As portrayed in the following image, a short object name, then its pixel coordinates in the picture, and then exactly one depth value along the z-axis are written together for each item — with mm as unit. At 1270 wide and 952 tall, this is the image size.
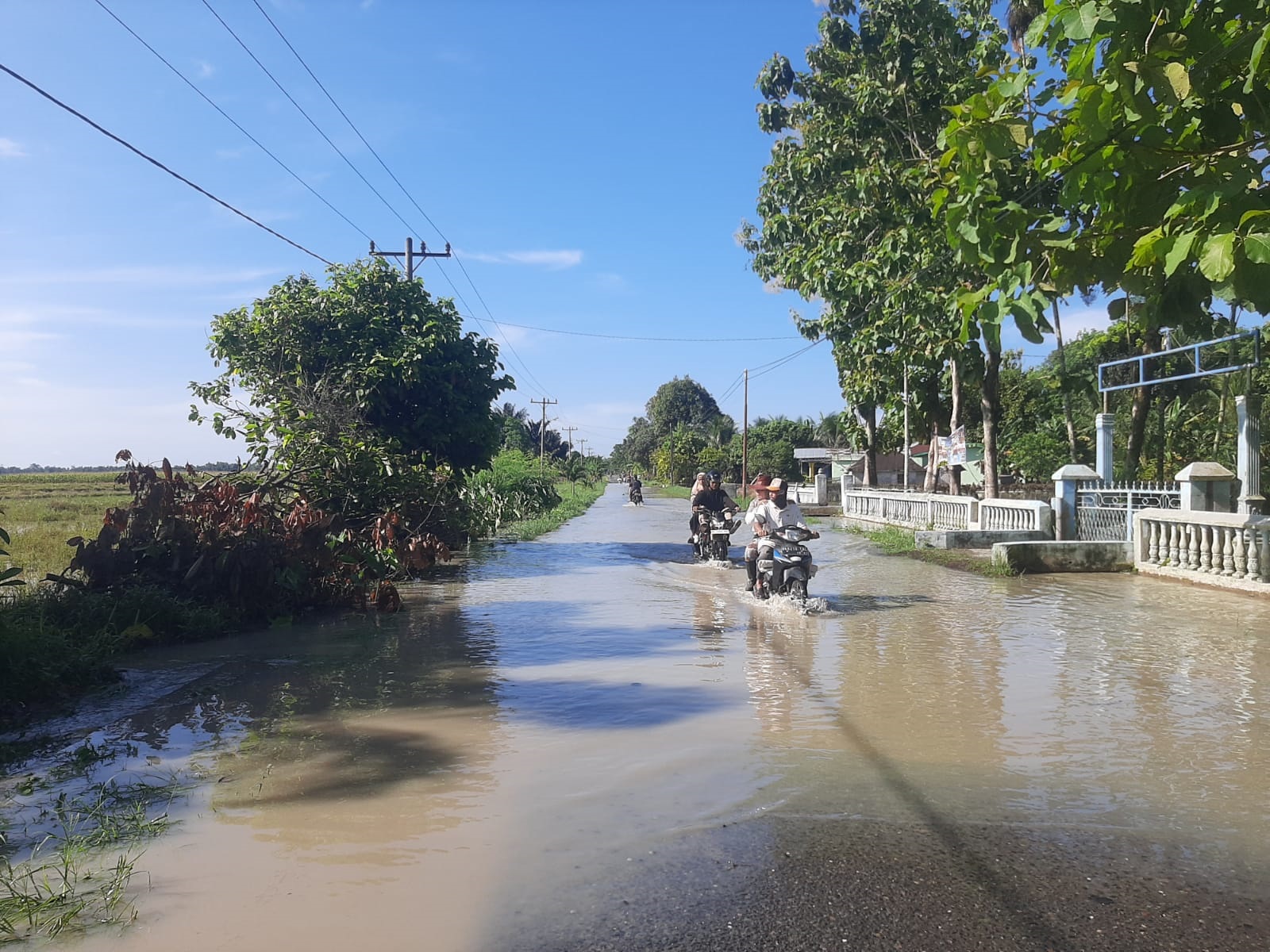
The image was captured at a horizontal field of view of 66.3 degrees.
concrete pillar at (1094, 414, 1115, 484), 16641
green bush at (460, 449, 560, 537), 24625
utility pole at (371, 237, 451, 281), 24781
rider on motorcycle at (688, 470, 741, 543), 18156
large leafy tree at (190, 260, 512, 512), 14789
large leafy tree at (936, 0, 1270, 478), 4516
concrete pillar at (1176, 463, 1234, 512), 14008
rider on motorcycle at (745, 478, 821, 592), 11562
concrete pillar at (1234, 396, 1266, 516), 12953
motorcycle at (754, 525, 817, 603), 11336
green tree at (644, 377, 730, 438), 108875
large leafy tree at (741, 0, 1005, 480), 16891
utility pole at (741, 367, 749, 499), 50656
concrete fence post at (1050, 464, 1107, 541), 16844
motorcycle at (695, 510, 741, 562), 17641
